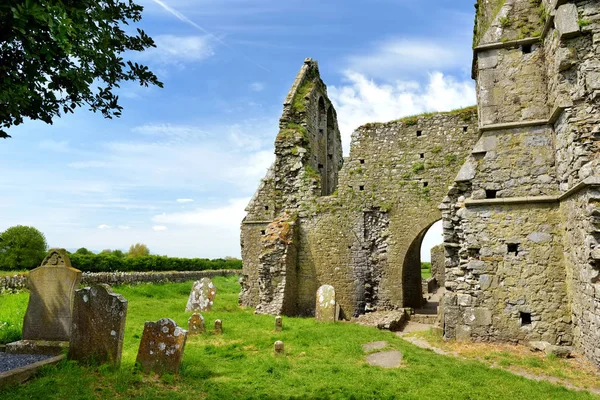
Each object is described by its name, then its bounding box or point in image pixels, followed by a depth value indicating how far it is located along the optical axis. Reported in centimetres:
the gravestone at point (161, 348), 675
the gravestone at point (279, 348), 835
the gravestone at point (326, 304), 1261
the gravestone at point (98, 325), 670
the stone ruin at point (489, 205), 809
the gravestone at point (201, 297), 1437
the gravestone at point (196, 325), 1032
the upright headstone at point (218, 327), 1046
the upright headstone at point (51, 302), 788
